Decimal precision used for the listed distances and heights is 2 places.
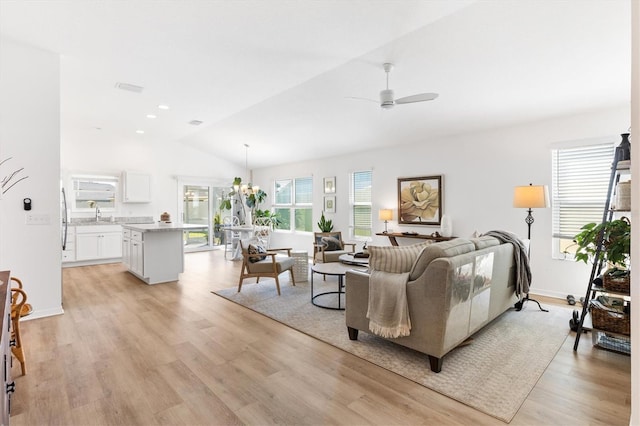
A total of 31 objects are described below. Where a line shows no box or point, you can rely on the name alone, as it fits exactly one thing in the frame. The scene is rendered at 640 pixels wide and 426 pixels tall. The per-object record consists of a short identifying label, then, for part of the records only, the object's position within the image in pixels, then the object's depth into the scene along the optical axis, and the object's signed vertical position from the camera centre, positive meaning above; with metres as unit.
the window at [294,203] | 8.47 +0.25
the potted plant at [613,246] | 2.65 -0.29
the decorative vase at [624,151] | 2.70 +0.49
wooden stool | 2.36 -0.80
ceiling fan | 3.35 +1.17
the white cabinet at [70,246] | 6.67 -0.64
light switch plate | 3.70 -0.05
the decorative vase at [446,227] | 5.52 -0.25
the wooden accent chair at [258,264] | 4.66 -0.72
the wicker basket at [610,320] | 2.71 -0.92
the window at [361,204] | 7.08 +0.18
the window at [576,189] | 4.26 +0.29
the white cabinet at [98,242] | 6.83 -0.58
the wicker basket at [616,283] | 2.67 -0.59
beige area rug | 2.25 -1.19
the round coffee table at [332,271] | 3.96 -0.70
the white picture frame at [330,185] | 7.69 +0.64
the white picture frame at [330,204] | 7.68 +0.20
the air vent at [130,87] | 4.79 +1.85
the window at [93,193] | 7.32 +0.49
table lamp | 6.29 -0.04
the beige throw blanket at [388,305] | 2.58 -0.74
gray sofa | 2.44 -0.67
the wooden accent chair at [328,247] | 5.58 -0.62
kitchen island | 5.24 -0.62
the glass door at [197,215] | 8.98 -0.04
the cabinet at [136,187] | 7.75 +0.63
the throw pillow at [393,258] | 2.75 -0.38
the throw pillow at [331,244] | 6.01 -0.57
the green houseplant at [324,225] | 7.46 -0.28
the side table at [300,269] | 5.39 -0.91
